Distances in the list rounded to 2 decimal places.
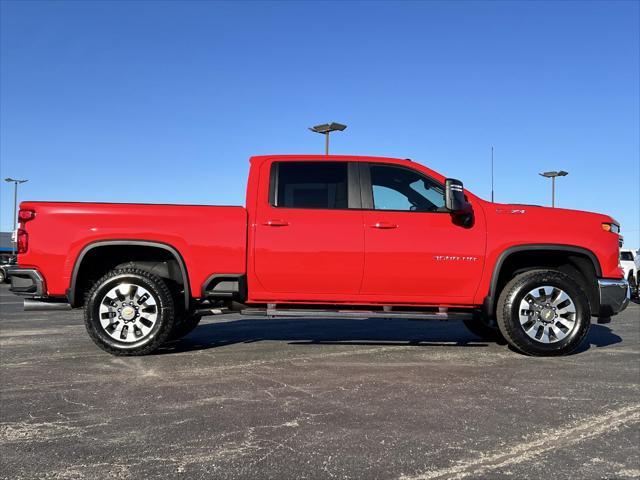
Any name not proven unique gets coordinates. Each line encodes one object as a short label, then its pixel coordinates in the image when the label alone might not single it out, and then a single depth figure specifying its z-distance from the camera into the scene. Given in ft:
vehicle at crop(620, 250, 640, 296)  56.01
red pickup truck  17.37
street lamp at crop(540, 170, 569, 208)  113.19
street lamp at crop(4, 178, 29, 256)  147.64
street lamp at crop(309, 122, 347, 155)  67.23
